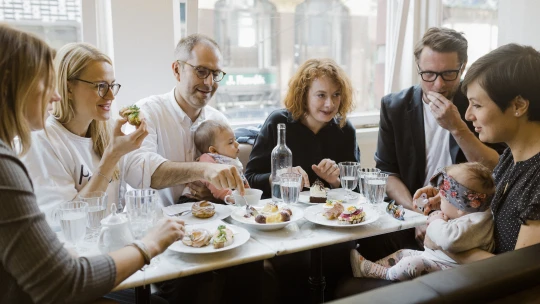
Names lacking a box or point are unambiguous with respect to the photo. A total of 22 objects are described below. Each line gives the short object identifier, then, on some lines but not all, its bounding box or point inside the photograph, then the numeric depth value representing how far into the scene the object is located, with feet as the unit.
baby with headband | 5.26
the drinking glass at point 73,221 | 4.67
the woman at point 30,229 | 3.38
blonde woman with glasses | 5.73
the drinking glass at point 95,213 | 5.08
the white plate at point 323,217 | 5.66
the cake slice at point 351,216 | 5.69
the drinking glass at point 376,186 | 6.23
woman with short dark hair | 4.83
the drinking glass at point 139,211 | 4.90
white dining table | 4.42
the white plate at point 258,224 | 5.49
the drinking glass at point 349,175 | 6.69
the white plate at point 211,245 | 4.75
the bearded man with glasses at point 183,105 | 7.92
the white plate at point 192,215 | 5.82
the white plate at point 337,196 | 6.77
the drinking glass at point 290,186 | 6.19
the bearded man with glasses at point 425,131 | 7.45
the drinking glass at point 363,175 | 6.39
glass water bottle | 7.12
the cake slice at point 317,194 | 6.70
